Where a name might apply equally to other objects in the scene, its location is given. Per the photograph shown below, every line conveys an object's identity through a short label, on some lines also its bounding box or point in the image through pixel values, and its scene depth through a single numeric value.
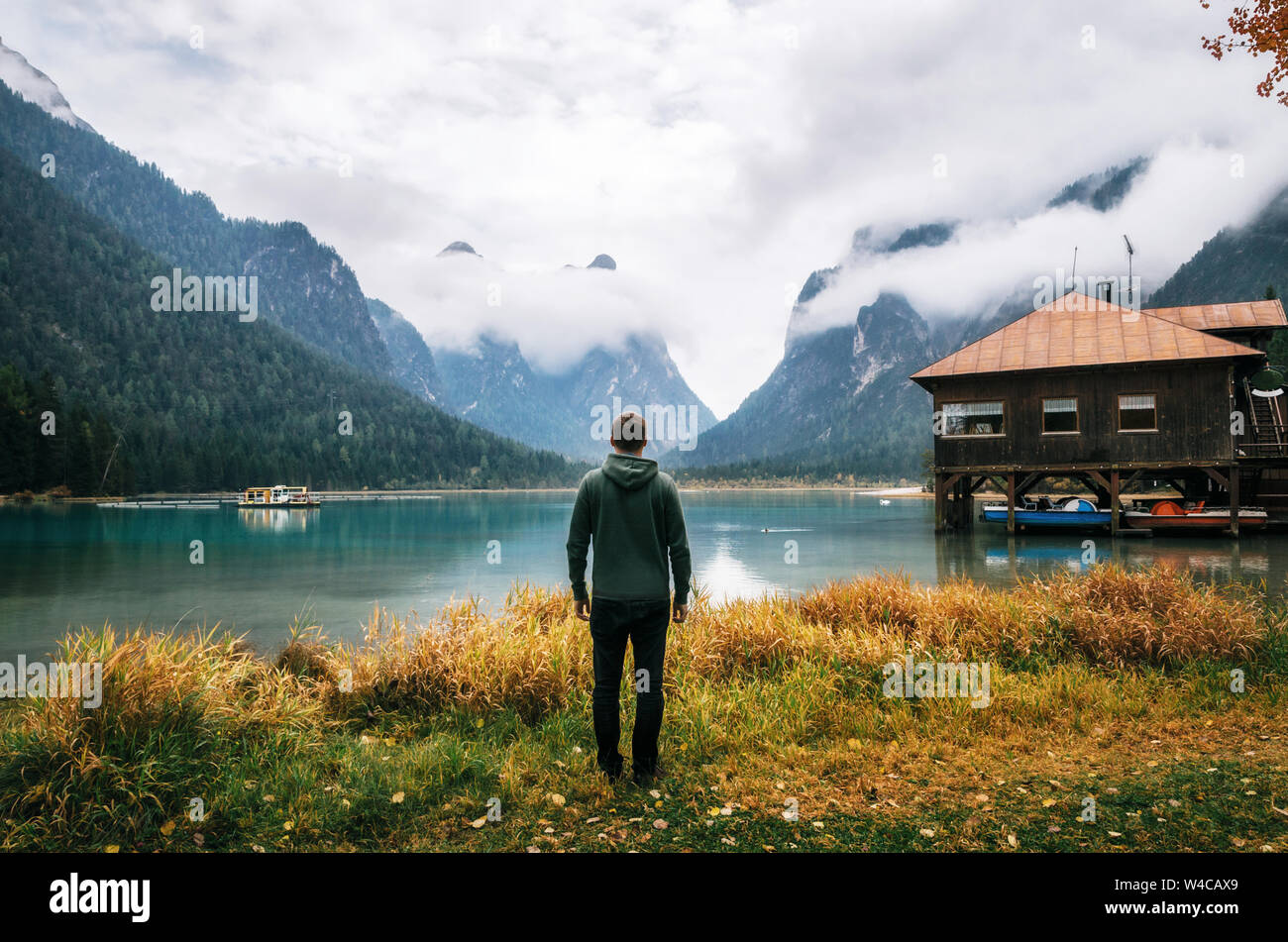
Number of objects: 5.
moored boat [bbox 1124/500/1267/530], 29.64
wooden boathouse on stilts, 28.67
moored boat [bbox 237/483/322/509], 85.06
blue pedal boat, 32.16
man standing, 5.21
